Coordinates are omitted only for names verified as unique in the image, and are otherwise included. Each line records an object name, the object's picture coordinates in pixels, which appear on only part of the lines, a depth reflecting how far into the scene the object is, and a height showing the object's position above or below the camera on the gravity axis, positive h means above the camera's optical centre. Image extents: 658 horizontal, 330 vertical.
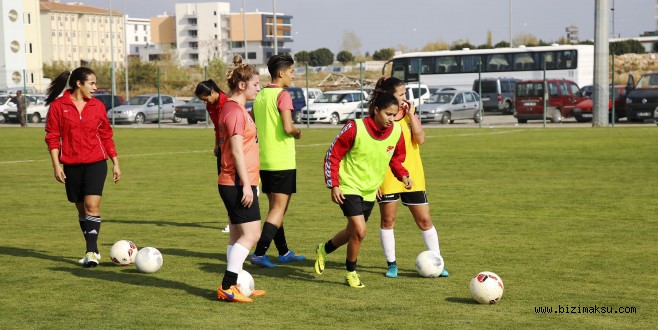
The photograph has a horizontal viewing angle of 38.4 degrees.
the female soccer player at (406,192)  8.41 -1.07
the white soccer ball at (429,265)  8.34 -1.70
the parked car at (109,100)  48.06 -1.14
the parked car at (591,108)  39.19 -1.66
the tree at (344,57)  144.38 +2.55
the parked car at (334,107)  43.16 -1.53
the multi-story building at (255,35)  179.75 +7.78
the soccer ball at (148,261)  8.73 -1.70
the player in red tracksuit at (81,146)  9.07 -0.66
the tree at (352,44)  148.38 +4.56
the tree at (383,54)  139.50 +2.79
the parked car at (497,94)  51.06 -1.28
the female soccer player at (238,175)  7.35 -0.79
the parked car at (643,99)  36.94 -1.23
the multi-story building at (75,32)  147.25 +7.68
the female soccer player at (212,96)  10.23 -0.23
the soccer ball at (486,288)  7.24 -1.67
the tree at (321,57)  149.55 +2.67
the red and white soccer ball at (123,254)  9.11 -1.70
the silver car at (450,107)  41.81 -1.59
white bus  53.28 +0.36
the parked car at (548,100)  40.81 -1.33
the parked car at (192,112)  46.34 -1.75
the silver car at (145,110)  46.53 -1.63
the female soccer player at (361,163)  7.77 -0.75
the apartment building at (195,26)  180.12 +9.56
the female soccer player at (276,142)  8.83 -0.63
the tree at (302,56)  146.77 +2.88
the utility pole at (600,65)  36.38 +0.14
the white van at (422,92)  44.47 -0.98
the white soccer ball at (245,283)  7.54 -1.66
